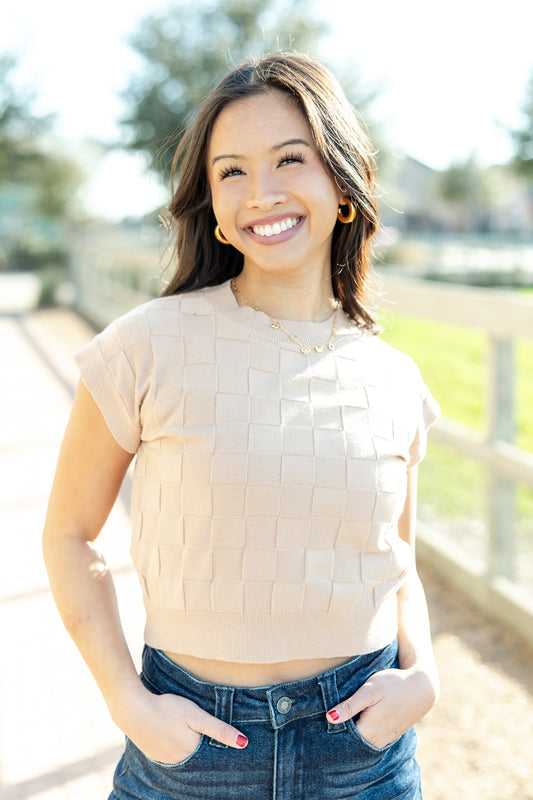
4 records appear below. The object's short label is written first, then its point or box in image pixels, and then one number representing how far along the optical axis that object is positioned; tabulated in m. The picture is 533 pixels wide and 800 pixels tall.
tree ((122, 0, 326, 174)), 23.58
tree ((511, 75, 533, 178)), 30.12
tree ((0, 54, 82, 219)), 21.97
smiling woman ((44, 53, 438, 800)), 1.22
